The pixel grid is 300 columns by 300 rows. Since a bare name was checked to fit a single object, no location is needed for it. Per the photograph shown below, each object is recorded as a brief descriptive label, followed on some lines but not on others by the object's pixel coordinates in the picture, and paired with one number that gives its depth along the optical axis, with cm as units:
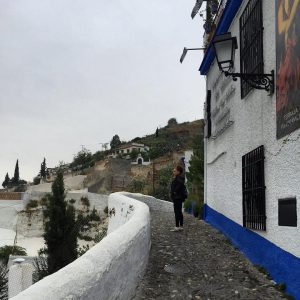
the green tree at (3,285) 1147
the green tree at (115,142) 6561
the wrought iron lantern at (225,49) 492
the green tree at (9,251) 2129
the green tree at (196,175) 1286
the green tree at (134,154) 4887
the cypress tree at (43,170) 5618
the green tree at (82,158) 5338
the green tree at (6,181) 5851
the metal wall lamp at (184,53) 1062
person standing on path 707
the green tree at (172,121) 6894
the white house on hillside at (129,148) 5582
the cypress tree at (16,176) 5683
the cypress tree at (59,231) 1541
